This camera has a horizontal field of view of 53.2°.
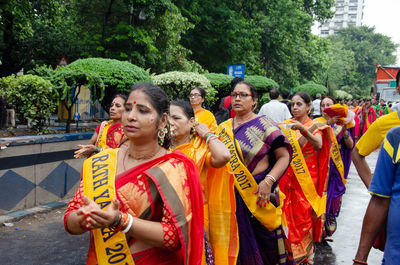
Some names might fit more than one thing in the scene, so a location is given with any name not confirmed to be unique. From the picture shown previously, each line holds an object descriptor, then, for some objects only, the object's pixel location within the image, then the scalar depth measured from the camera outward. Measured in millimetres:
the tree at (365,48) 60031
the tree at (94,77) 6641
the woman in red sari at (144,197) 1809
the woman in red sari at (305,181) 4363
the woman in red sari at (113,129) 4492
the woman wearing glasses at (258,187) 3406
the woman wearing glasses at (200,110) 4812
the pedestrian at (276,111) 6926
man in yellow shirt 2320
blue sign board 13219
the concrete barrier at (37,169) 5363
